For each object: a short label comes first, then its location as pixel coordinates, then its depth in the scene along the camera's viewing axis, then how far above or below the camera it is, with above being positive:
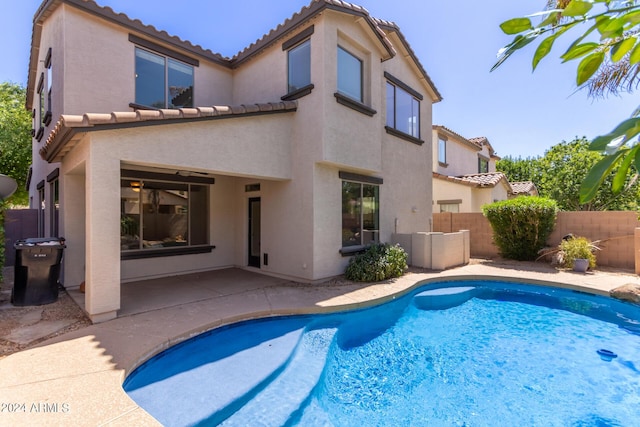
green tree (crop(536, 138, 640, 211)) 19.05 +2.21
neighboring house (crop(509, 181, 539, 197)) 24.90 +2.04
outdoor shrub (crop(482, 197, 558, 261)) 13.30 -0.41
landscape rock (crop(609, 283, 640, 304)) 8.73 -2.17
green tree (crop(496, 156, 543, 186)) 35.56 +5.22
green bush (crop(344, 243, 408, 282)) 10.27 -1.64
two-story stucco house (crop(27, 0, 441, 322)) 7.07 +1.76
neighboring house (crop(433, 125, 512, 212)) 20.52 +2.19
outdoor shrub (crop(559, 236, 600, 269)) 12.11 -1.39
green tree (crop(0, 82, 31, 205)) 17.86 +4.13
